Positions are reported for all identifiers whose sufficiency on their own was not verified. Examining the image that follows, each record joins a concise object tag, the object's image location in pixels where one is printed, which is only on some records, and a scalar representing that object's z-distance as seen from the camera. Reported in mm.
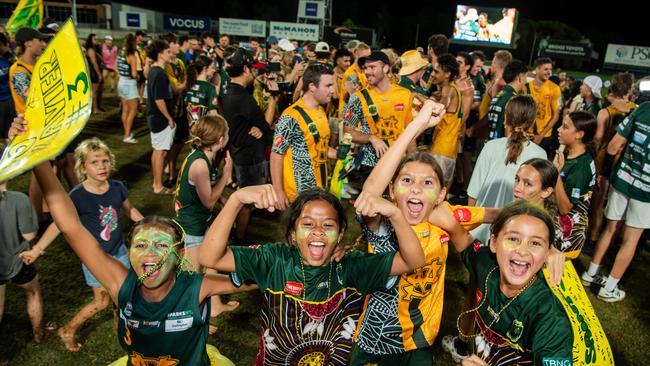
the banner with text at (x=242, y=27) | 26188
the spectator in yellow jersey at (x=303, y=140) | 4238
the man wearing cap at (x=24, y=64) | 5527
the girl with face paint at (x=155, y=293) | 2293
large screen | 31094
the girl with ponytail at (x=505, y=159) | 3650
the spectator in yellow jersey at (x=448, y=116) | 6312
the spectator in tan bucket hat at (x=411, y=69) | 6613
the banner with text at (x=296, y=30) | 24922
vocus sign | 28578
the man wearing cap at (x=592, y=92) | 8539
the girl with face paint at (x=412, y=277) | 2629
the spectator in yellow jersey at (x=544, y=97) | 7785
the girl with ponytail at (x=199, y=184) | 3910
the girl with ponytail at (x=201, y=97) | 7406
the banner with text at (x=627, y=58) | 23844
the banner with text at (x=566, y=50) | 26859
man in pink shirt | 14883
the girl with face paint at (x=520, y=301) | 2037
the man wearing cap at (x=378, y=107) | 5250
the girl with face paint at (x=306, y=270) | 2234
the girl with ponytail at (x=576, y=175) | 3914
